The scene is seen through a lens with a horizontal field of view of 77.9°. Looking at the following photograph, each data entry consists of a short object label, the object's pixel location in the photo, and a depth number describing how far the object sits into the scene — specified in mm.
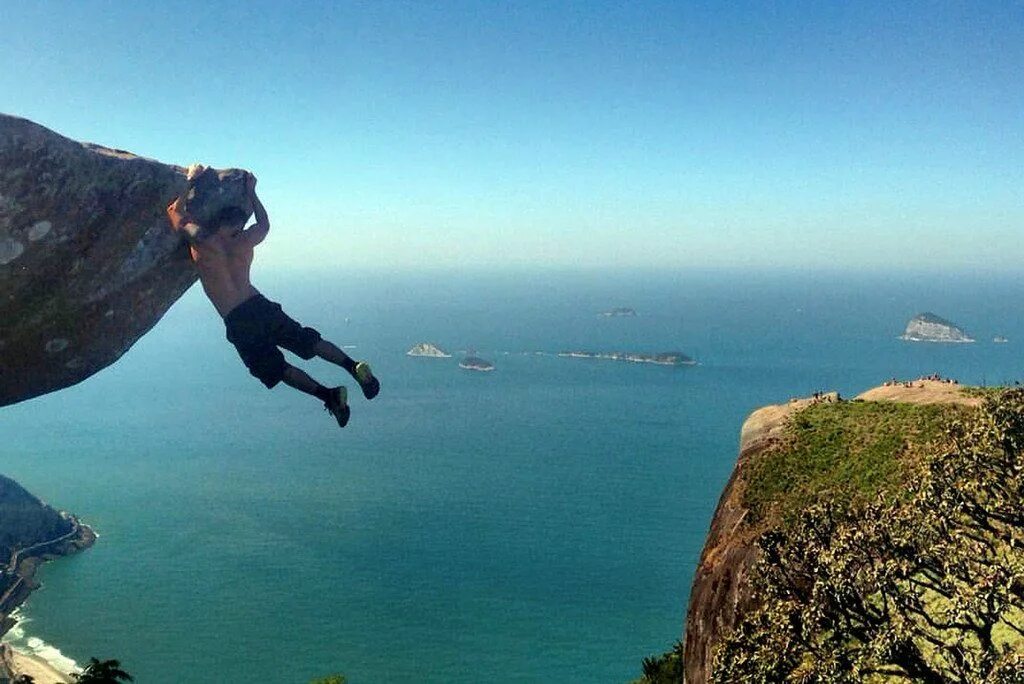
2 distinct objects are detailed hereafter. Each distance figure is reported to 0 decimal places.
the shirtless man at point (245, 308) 11109
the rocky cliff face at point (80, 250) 9961
